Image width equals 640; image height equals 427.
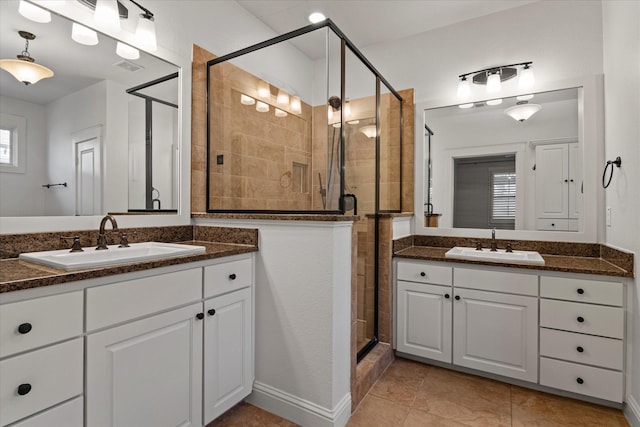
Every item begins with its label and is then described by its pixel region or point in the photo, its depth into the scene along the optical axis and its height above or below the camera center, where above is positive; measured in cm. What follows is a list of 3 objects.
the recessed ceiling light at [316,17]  258 +159
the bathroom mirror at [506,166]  225 +37
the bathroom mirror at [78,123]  144 +45
